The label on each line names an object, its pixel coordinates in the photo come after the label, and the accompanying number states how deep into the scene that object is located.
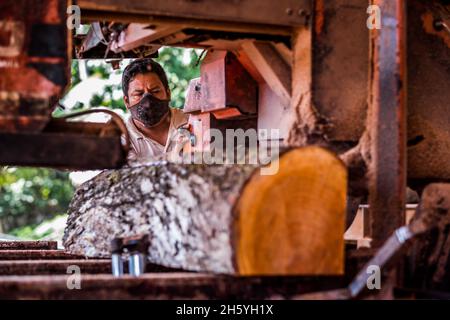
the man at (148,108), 6.23
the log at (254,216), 3.00
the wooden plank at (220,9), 3.32
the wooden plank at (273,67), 3.91
